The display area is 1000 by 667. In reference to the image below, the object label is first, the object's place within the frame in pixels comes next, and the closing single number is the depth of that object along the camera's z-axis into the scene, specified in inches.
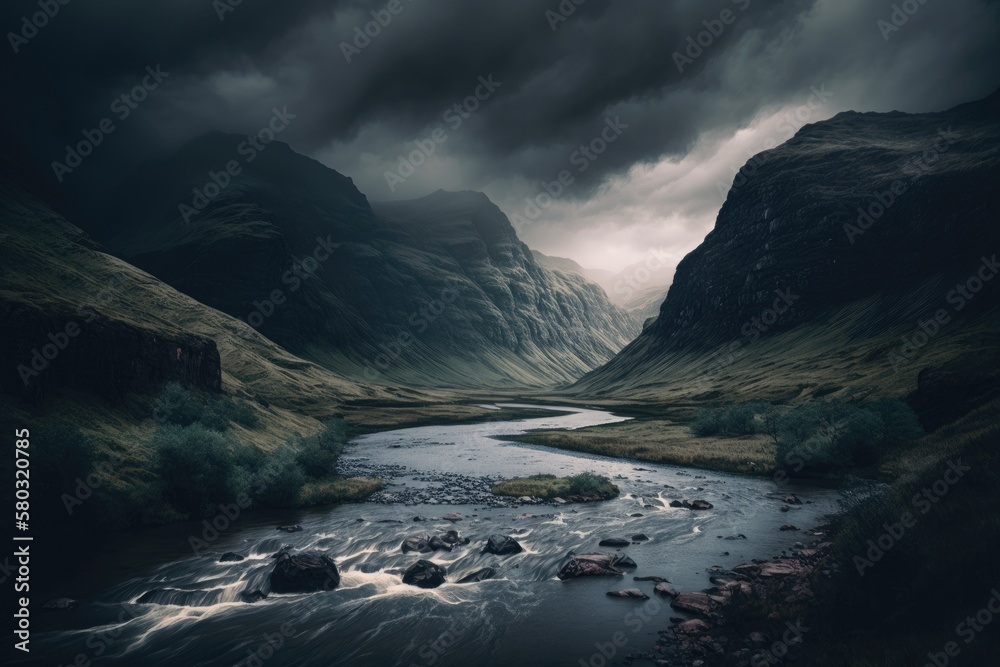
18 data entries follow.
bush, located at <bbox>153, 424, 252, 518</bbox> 1498.5
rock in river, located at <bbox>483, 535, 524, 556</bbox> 1189.1
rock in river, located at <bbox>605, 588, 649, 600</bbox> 884.0
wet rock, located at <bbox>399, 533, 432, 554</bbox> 1225.6
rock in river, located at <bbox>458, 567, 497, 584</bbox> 1037.8
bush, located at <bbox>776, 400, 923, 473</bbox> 1904.5
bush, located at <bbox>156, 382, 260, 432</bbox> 2258.9
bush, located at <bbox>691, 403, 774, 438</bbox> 3213.6
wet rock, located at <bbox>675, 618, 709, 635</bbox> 709.9
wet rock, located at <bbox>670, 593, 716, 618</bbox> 780.9
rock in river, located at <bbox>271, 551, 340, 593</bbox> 997.2
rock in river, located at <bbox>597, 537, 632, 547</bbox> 1231.4
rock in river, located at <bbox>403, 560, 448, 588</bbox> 1018.7
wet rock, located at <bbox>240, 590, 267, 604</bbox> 954.1
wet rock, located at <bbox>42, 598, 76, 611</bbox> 874.8
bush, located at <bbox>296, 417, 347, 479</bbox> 2124.8
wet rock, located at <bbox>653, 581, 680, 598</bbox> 877.2
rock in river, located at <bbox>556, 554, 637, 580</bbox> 1031.6
